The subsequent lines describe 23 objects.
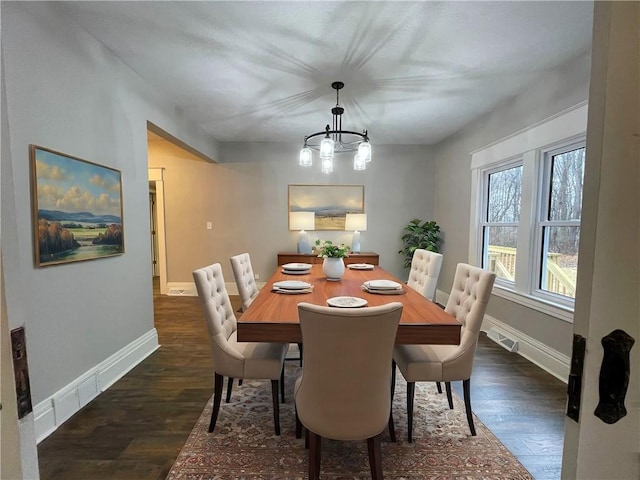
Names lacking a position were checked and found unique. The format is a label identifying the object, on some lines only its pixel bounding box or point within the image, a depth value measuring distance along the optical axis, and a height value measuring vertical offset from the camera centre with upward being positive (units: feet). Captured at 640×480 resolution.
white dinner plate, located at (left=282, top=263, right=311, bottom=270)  9.20 -1.51
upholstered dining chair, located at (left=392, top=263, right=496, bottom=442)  5.59 -2.63
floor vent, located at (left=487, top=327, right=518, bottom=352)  9.55 -4.03
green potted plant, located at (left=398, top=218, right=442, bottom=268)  15.41 -0.97
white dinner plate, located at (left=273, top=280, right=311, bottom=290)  6.66 -1.51
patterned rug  4.99 -4.22
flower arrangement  7.82 -0.88
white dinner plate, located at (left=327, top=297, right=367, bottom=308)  5.39 -1.54
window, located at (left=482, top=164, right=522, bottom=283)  10.57 -0.02
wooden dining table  4.67 -1.64
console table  14.76 -1.94
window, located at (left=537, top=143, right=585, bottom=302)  8.11 +0.00
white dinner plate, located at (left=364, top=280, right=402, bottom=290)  6.63 -1.49
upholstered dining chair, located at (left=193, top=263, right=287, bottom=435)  5.69 -2.65
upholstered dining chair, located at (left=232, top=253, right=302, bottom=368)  8.09 -1.71
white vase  7.91 -1.33
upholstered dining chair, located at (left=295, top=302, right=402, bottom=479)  3.80 -2.14
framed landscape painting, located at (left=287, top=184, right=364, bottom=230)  16.31 +0.92
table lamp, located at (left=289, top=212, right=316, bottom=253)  15.21 -0.30
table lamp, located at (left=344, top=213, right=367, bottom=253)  15.06 -0.18
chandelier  8.22 +1.90
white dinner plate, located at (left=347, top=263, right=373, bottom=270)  10.09 -1.64
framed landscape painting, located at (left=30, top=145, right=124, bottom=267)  5.67 +0.17
